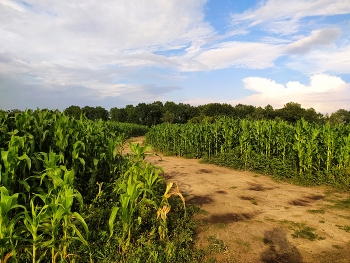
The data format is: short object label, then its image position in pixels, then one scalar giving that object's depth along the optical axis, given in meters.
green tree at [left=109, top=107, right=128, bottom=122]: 93.19
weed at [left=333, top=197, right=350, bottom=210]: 6.50
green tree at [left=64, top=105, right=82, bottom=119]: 74.71
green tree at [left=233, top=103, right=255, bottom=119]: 78.12
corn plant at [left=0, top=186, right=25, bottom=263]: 2.85
